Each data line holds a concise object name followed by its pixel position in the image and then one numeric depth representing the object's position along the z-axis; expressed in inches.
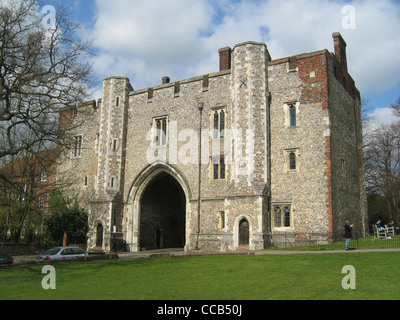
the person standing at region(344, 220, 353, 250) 610.7
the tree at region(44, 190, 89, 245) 1066.7
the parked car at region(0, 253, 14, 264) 696.2
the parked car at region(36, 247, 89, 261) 688.4
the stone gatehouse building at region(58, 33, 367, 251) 804.0
